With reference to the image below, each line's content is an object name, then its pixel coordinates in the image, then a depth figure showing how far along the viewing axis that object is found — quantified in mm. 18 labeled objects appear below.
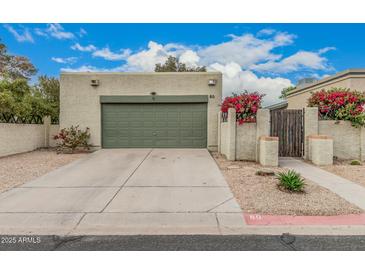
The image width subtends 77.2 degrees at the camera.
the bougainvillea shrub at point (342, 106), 9094
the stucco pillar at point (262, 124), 8594
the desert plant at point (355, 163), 8428
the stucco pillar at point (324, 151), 8312
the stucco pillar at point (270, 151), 7973
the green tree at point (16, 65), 21625
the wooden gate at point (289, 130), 9422
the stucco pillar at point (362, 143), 9148
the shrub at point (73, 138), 11453
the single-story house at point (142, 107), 12359
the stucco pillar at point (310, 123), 9094
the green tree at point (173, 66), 26000
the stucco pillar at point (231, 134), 8750
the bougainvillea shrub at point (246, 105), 8680
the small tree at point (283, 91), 32406
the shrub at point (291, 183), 5105
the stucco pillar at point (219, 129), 11455
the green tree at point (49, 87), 18258
